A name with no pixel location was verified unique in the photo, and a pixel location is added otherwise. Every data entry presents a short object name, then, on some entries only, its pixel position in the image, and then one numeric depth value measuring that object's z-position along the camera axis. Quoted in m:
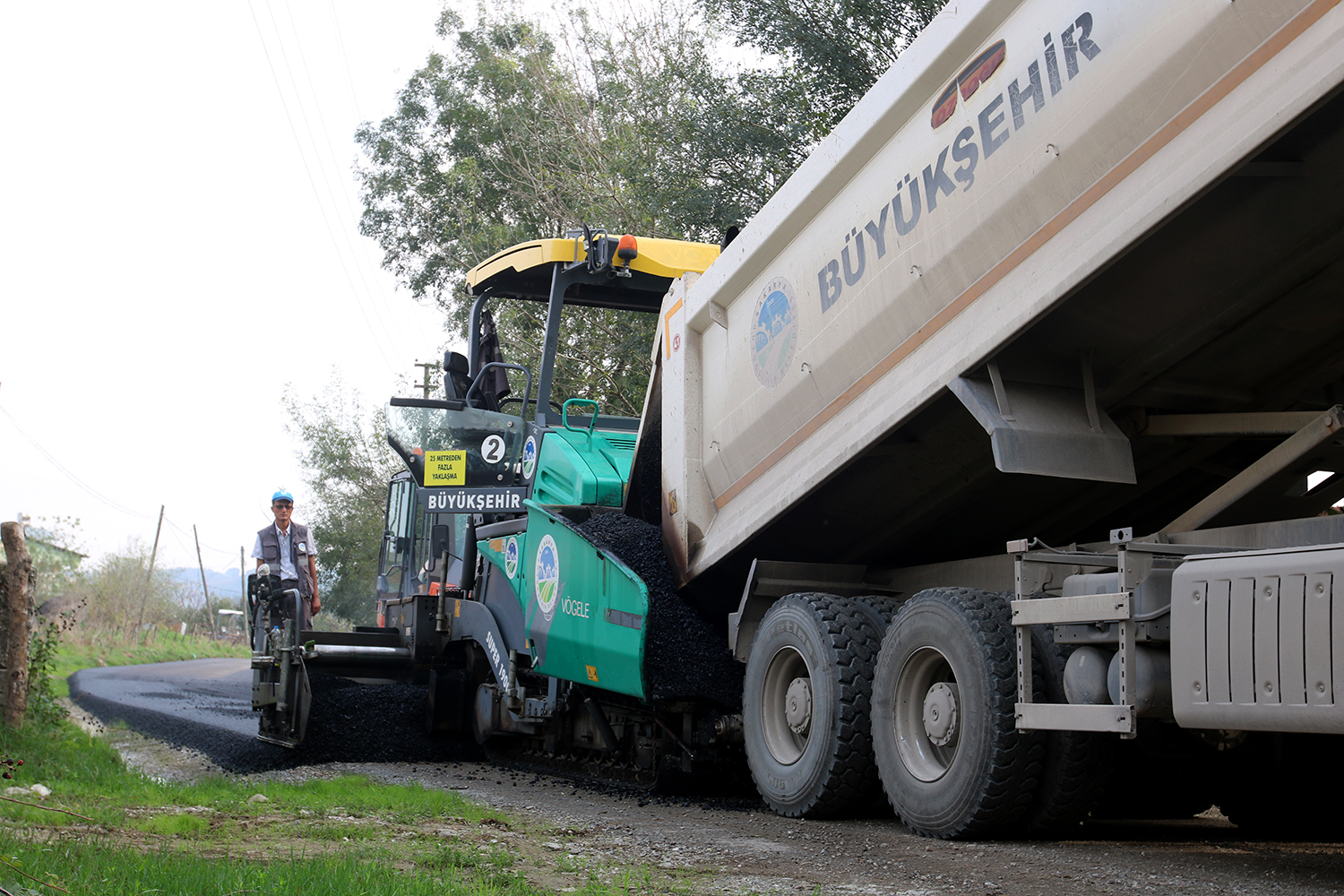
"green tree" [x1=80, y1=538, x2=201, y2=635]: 33.59
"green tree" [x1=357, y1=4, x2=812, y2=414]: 15.62
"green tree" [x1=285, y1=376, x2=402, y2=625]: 33.38
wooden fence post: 7.30
